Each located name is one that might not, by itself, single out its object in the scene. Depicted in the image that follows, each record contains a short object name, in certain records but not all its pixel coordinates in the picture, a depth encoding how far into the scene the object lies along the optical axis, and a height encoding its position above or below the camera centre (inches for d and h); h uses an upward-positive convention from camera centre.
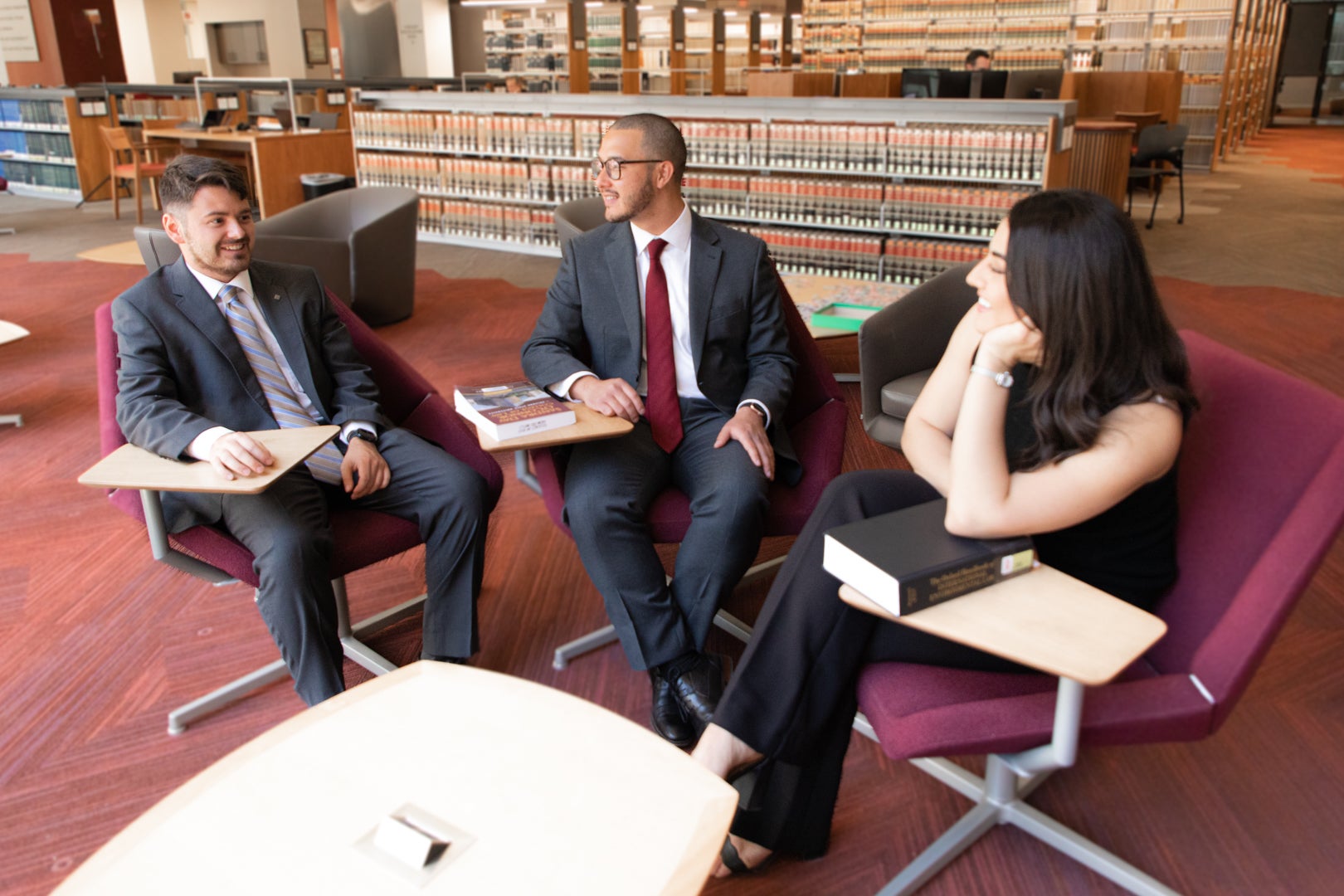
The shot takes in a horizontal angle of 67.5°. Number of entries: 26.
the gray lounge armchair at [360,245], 222.7 -31.5
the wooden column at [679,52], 438.9 +16.9
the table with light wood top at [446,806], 49.5 -36.1
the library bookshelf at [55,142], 430.3 -18.0
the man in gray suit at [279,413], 85.0 -27.7
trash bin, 327.3 -27.0
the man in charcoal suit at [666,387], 91.5 -28.1
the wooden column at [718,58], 419.8 +13.5
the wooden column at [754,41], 523.8 +24.6
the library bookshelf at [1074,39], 457.7 +22.6
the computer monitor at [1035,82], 394.0 +2.4
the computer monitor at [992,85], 362.0 +1.5
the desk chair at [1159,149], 346.0 -20.4
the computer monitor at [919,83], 352.8 +2.2
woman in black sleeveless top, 64.6 -24.8
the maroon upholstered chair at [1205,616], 58.9 -31.4
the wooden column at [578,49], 363.4 +15.2
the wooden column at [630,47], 386.9 +16.8
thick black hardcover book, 57.0 -26.5
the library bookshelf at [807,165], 235.6 -18.2
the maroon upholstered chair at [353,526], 86.1 -36.0
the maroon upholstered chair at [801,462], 95.1 -34.9
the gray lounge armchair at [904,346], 126.6 -31.3
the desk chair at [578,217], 185.6 -22.2
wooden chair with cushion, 363.3 -23.4
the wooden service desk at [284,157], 337.4 -20.0
